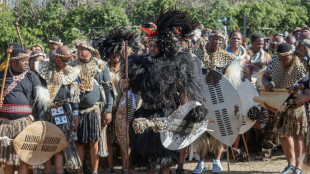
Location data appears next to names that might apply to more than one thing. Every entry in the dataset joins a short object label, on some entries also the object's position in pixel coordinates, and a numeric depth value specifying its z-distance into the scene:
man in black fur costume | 10.20
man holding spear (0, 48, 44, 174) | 10.99
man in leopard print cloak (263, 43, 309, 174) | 12.13
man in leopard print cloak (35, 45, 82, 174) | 12.03
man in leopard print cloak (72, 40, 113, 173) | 12.65
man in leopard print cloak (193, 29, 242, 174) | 13.47
